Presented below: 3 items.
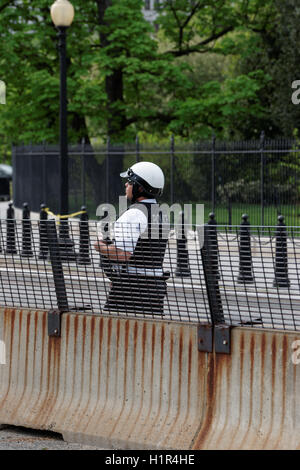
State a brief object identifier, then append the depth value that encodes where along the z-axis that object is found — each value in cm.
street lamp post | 3509
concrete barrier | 1084
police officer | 1188
